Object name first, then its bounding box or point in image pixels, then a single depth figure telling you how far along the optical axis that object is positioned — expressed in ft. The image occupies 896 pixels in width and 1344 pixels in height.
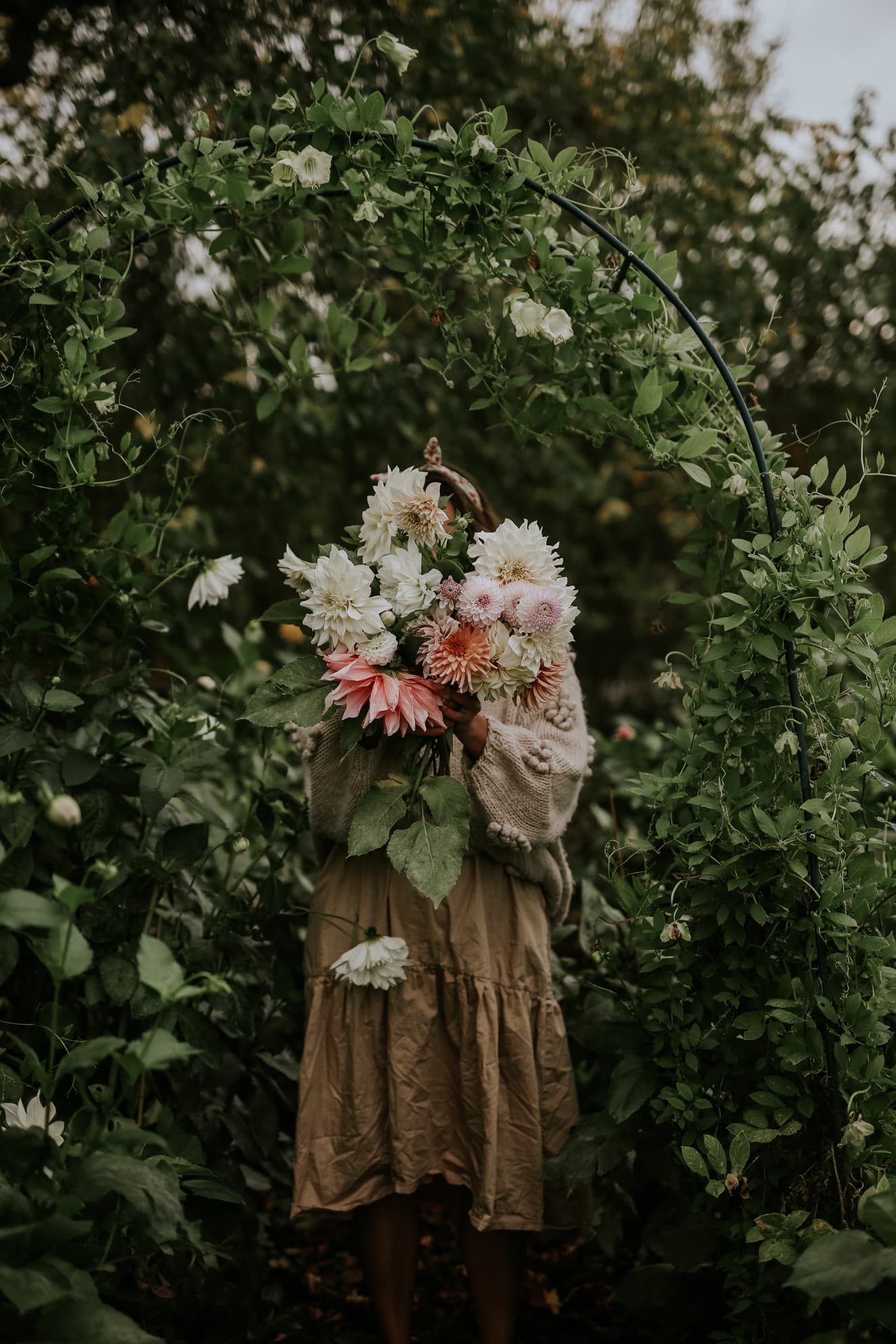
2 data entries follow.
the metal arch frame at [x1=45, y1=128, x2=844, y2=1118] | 5.98
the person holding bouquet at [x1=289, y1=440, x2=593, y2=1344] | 6.53
